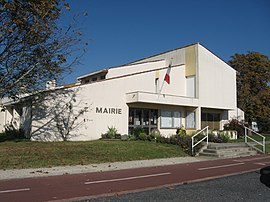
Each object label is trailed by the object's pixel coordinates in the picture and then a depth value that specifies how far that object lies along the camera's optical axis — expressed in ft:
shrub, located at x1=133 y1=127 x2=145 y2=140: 73.92
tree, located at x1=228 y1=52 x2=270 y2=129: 133.59
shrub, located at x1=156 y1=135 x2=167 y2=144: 66.74
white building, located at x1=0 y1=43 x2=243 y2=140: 64.59
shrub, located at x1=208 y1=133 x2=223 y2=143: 72.18
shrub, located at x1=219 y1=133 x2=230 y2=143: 73.46
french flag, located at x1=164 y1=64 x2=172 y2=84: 87.36
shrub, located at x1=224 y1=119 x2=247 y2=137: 99.50
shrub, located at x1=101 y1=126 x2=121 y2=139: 70.28
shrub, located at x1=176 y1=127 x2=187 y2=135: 83.88
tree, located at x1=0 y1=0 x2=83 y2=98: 46.34
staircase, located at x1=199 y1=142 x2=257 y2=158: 58.03
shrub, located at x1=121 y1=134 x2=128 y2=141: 69.30
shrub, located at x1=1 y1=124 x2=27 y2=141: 69.17
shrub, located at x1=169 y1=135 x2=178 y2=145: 64.26
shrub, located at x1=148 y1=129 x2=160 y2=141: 69.16
